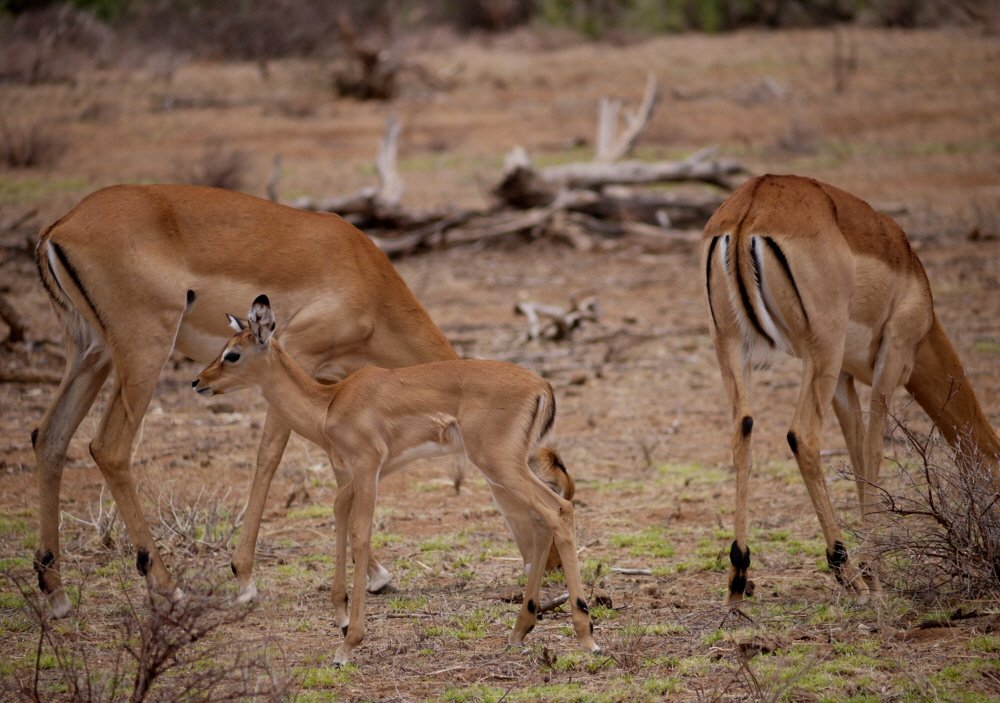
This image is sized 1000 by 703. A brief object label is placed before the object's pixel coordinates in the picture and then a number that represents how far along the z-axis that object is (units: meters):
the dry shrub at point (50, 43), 53.94
